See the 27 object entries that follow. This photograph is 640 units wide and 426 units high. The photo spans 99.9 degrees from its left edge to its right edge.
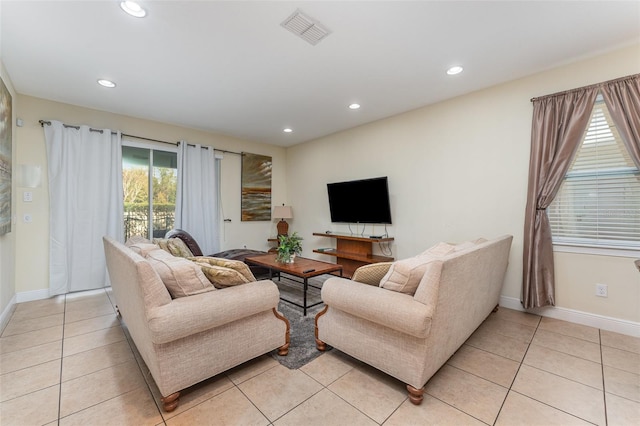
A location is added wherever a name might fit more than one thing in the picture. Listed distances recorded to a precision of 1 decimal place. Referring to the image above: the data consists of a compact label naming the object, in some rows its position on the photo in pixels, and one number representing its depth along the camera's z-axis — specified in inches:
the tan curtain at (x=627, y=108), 90.2
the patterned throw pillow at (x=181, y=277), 64.7
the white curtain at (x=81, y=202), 137.4
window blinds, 96.0
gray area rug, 80.3
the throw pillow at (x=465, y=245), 91.9
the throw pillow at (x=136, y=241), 107.0
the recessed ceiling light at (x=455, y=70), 107.1
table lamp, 217.2
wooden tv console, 159.0
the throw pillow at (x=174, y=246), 128.8
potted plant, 128.7
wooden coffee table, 113.3
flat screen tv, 161.9
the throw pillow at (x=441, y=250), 85.0
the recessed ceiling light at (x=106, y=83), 117.3
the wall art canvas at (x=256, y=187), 212.5
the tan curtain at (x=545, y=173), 102.9
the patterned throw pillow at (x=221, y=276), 69.9
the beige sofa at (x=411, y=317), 59.9
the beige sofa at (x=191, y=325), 57.9
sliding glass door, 163.2
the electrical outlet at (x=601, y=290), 99.6
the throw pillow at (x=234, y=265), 74.8
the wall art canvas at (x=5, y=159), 95.7
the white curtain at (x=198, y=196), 177.2
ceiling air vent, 79.5
